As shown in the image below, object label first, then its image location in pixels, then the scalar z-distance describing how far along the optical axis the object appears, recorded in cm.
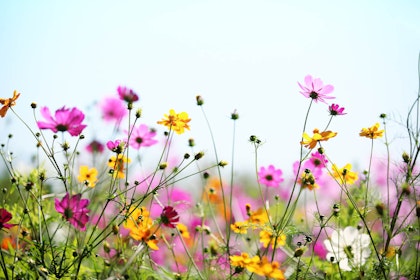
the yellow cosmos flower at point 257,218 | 205
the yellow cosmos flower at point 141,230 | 182
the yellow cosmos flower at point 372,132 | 194
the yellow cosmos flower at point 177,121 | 201
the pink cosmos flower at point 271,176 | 221
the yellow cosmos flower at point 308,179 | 188
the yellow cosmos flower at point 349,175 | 202
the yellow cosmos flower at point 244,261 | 178
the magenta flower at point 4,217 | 181
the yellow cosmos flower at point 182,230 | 209
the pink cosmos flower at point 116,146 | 185
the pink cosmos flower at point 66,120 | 184
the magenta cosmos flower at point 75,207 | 180
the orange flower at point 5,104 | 189
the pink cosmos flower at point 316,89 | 194
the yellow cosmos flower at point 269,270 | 174
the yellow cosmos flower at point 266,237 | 201
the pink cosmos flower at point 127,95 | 194
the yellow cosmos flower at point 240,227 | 193
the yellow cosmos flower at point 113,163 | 201
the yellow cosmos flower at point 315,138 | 187
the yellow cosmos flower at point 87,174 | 208
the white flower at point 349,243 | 197
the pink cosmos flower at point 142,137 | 211
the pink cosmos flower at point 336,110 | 192
